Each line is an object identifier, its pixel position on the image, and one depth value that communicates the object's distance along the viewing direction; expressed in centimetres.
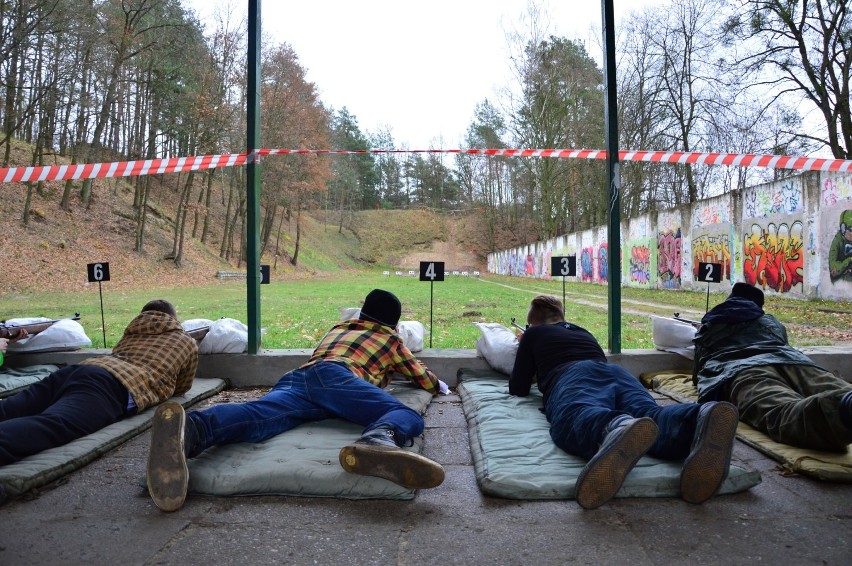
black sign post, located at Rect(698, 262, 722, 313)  533
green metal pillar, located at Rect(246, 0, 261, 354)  518
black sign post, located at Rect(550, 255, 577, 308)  566
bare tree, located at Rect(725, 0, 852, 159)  1638
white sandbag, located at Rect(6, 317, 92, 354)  541
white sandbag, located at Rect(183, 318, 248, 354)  537
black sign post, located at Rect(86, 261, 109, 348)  545
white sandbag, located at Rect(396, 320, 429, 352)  543
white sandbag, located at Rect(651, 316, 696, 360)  527
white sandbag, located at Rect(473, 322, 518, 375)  513
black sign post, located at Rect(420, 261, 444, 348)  573
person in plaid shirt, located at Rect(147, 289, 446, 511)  250
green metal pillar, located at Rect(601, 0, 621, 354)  519
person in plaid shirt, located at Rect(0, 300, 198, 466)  300
